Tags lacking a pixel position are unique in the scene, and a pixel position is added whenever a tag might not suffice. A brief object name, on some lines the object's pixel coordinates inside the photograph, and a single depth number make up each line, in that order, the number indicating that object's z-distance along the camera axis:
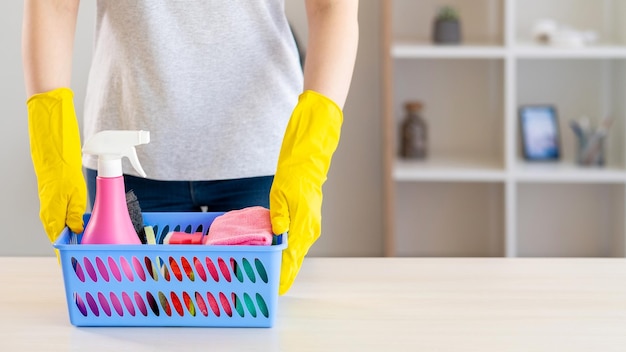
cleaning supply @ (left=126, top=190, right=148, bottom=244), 1.69
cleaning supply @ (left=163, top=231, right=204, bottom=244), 1.66
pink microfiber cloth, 1.61
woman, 2.00
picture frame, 4.15
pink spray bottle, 1.60
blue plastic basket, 1.58
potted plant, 3.96
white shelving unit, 3.97
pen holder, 4.02
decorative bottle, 4.10
